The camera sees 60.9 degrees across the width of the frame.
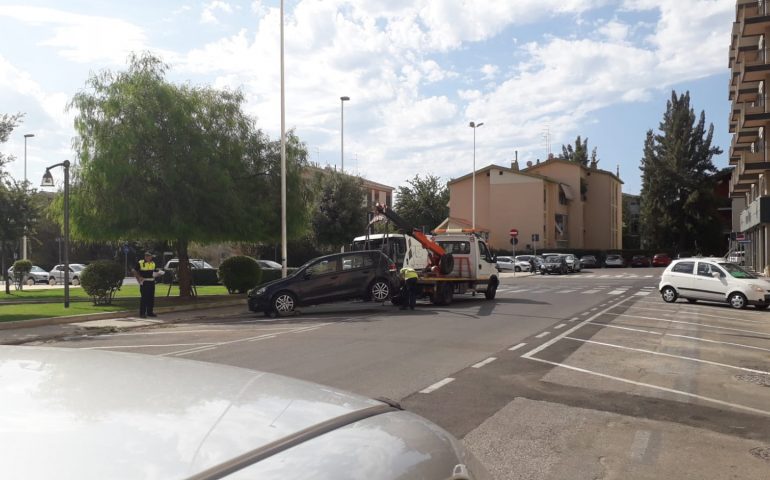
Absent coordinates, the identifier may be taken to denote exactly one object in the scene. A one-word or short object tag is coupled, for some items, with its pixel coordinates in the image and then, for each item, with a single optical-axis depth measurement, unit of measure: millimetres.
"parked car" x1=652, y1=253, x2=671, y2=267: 67750
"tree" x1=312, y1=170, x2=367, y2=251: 46281
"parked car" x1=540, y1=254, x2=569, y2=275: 49281
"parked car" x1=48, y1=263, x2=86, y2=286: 42344
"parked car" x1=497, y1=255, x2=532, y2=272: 54281
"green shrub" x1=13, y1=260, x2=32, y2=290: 32031
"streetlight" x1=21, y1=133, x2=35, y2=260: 41894
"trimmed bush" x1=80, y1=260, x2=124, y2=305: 20984
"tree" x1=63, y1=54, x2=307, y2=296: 21156
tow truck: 20781
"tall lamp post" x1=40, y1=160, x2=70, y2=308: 19203
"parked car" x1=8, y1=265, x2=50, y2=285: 44906
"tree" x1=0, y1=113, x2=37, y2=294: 26734
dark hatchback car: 18688
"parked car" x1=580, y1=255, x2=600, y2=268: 63694
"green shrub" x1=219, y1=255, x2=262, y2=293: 26375
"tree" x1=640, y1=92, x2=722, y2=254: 72688
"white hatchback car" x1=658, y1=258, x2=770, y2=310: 20219
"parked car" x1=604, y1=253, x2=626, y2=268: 64938
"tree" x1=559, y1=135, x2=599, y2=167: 103750
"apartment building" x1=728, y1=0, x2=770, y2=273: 34781
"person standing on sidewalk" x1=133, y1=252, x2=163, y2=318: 17797
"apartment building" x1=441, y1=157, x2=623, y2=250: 66375
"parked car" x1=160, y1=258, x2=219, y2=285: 36844
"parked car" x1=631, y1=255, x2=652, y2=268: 67438
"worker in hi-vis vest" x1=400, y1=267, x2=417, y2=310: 18875
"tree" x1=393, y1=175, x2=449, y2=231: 70625
